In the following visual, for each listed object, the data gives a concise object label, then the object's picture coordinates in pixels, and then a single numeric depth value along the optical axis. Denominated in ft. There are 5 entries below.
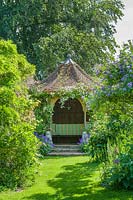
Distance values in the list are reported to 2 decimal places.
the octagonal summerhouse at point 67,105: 59.98
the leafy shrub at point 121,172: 28.89
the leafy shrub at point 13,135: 32.42
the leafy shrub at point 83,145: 52.90
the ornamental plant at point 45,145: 52.85
